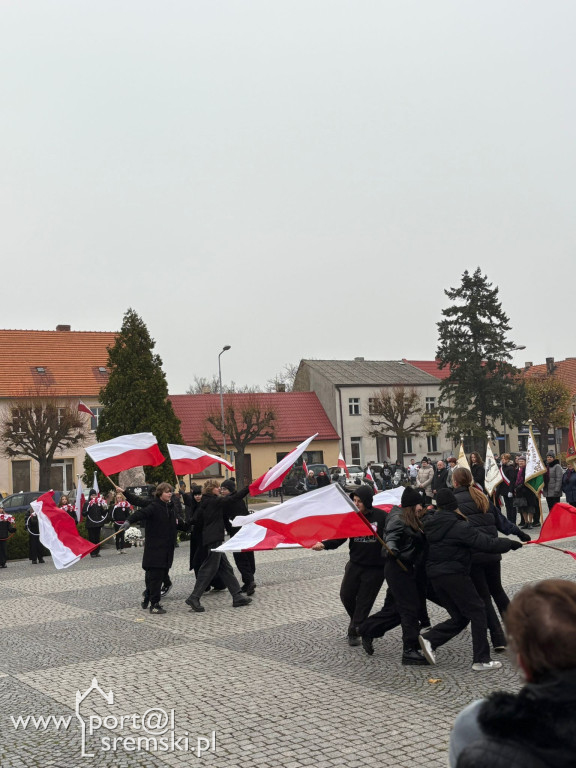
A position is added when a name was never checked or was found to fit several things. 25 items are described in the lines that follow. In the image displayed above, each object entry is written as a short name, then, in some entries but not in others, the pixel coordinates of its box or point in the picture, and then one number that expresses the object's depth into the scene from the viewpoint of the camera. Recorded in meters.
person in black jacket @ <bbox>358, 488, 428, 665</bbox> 8.27
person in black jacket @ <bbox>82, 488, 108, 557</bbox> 22.98
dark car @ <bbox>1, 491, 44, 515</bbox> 33.72
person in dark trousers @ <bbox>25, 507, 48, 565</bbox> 21.12
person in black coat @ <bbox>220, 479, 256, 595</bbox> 13.29
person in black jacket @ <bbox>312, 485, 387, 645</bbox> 9.05
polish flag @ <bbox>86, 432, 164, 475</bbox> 13.70
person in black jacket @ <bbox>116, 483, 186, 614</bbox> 12.08
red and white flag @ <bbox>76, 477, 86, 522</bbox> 21.25
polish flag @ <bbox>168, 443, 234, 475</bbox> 14.77
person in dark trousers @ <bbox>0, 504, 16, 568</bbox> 20.66
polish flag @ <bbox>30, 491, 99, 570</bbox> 12.95
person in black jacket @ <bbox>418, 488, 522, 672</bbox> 7.79
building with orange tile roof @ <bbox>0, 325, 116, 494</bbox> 55.03
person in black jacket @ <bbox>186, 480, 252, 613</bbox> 12.16
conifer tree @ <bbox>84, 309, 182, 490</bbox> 41.03
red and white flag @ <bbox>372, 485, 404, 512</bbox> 11.05
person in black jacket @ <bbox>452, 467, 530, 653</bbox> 8.30
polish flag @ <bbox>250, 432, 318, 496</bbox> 11.51
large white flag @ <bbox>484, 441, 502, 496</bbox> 22.17
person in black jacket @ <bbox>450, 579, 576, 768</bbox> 2.27
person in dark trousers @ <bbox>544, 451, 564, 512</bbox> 21.48
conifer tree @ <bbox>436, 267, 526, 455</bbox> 55.91
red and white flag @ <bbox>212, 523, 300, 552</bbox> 10.23
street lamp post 51.17
